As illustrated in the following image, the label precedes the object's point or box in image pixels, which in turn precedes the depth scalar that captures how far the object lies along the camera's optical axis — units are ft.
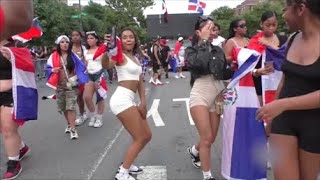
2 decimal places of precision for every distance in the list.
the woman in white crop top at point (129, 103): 16.37
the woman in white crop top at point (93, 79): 28.27
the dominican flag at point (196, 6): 40.83
